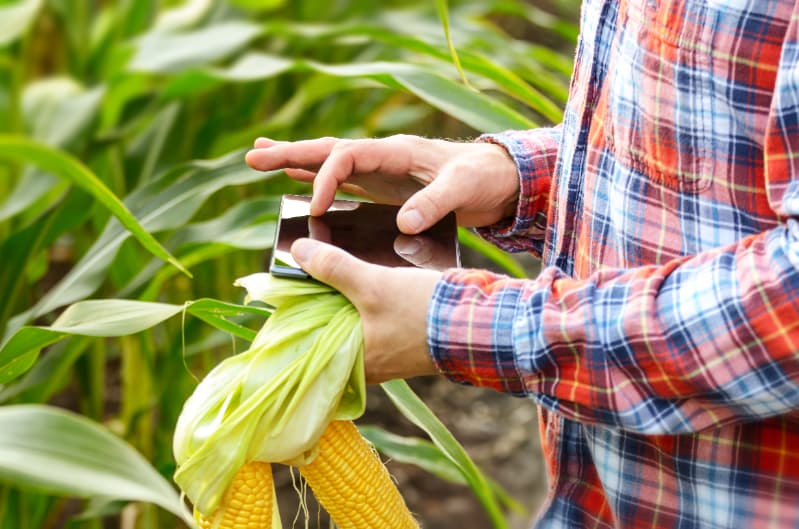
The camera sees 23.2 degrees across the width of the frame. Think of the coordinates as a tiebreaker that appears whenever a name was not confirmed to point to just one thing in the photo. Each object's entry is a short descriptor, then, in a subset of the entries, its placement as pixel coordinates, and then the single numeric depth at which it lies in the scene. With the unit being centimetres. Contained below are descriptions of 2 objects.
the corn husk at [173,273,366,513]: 137
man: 128
